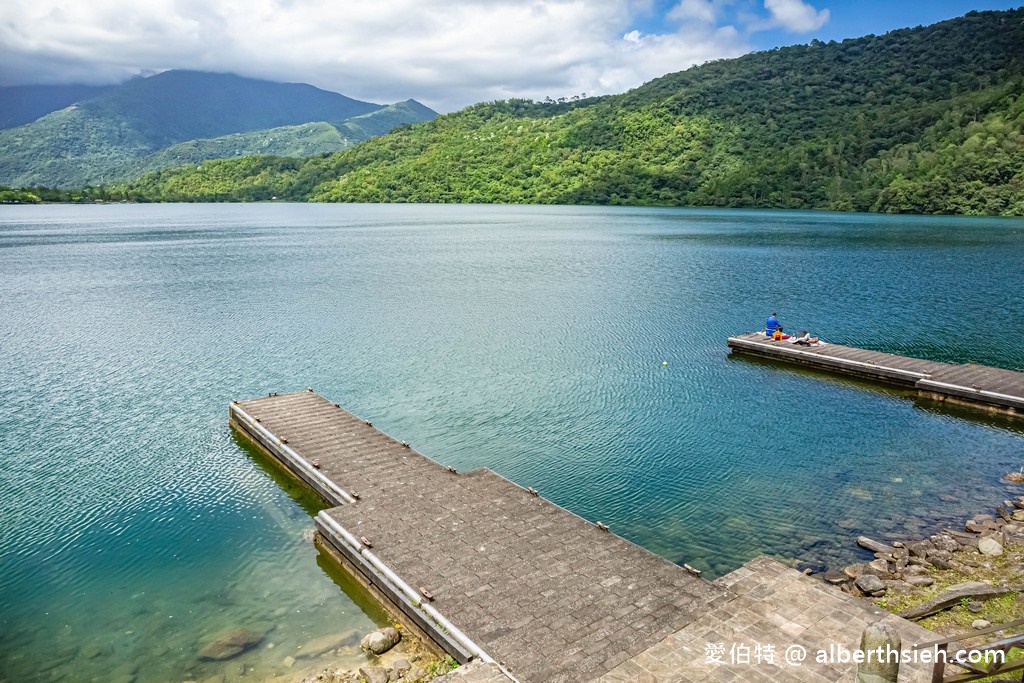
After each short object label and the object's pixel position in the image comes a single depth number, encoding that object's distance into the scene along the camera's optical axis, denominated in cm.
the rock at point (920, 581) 1503
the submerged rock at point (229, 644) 1391
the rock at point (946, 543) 1688
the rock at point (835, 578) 1559
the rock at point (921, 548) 1664
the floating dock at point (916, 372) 2834
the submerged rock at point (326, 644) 1386
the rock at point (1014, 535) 1688
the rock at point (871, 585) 1485
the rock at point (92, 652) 1407
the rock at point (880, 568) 1574
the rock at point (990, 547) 1630
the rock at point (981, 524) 1797
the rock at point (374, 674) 1247
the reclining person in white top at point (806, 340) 3688
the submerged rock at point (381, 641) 1361
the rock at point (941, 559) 1595
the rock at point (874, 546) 1703
